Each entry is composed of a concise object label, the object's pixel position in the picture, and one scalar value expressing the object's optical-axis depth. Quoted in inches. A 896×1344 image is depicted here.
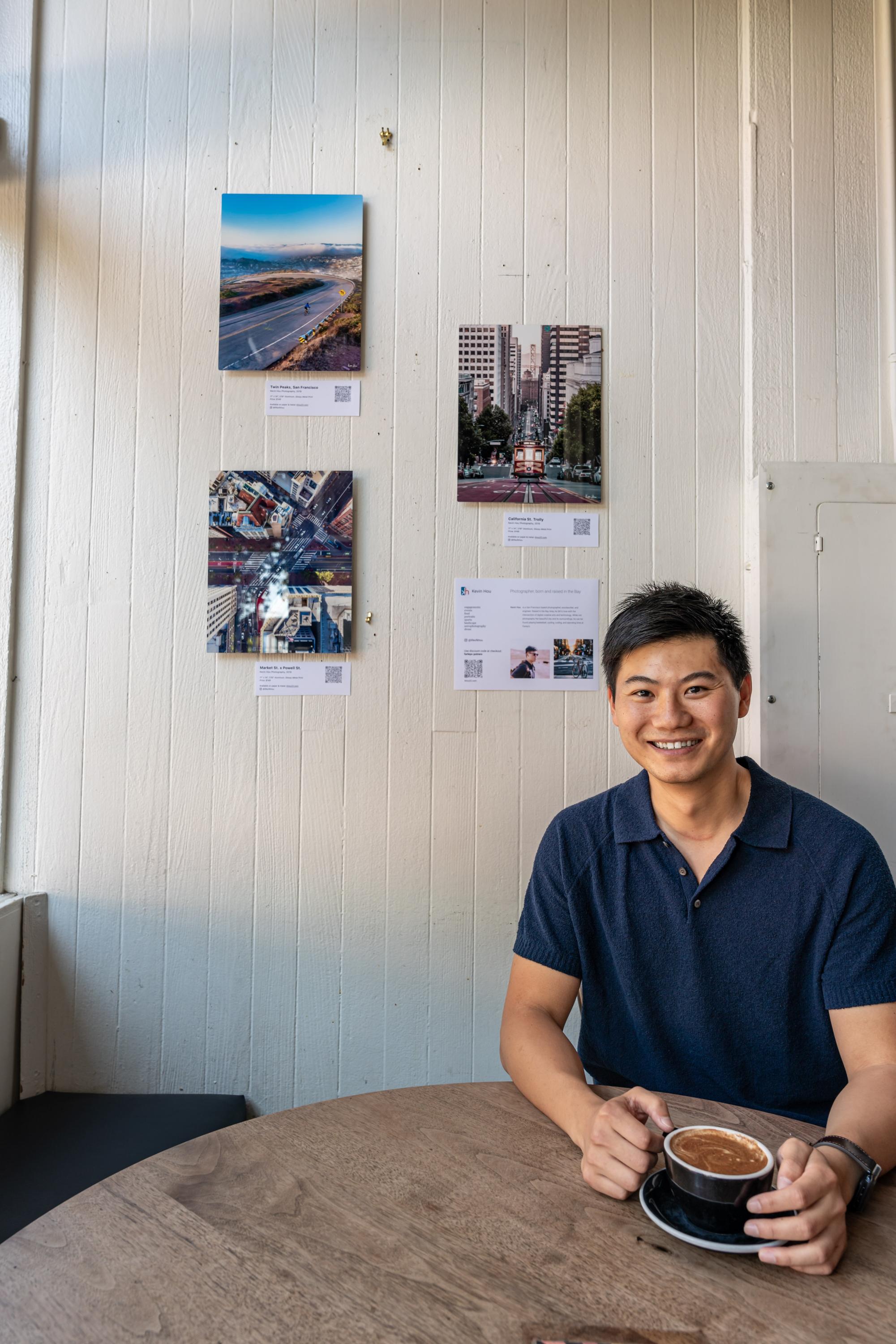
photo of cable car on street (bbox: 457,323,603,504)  70.8
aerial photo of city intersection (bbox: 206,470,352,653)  70.4
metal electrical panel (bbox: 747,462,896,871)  67.1
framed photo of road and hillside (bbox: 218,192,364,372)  71.3
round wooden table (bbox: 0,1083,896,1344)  23.0
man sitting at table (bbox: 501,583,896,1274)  41.8
